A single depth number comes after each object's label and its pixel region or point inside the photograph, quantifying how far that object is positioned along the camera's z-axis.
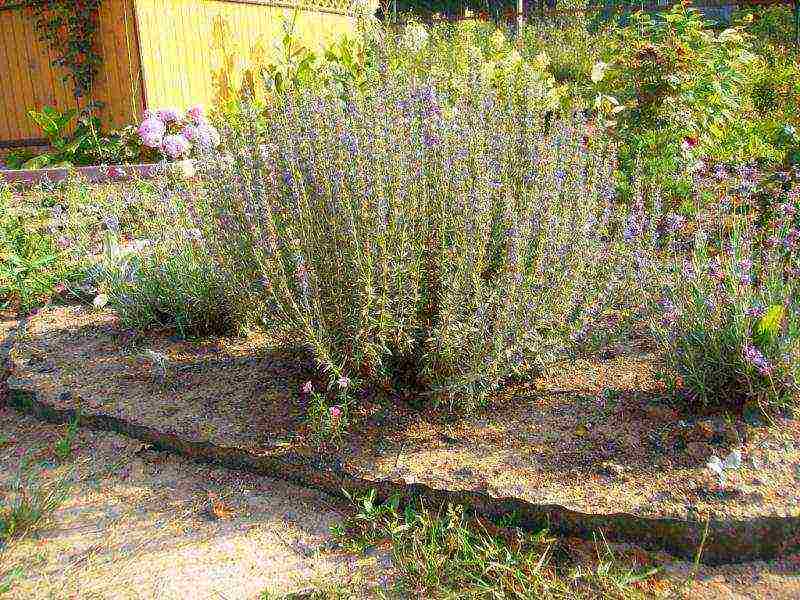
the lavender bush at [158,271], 3.65
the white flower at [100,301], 4.23
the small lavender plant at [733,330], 2.56
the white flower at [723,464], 2.48
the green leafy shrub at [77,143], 7.12
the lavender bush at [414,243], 2.68
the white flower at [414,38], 7.98
